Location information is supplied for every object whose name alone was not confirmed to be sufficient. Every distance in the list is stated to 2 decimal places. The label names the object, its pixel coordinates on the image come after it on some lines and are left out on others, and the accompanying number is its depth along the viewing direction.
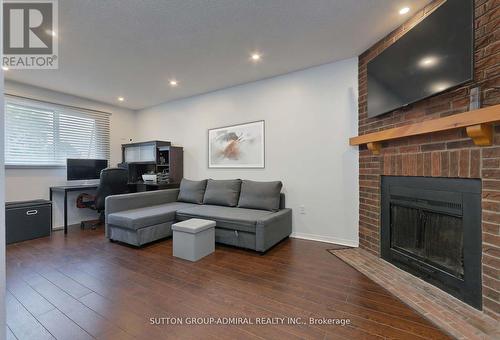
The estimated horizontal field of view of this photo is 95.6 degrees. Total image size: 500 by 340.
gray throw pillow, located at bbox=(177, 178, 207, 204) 4.02
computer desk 3.85
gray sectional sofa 2.90
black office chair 3.90
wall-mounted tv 1.67
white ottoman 2.62
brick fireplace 1.56
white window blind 3.65
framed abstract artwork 3.78
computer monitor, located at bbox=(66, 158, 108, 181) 4.08
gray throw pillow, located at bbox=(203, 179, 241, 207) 3.67
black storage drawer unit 3.27
